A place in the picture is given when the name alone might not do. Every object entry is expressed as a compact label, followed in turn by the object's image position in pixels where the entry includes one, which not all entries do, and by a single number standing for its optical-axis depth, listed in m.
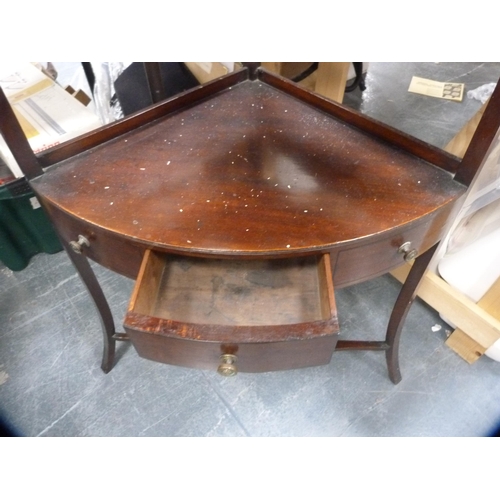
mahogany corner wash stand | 0.51
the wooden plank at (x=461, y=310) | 0.91
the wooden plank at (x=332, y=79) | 1.07
